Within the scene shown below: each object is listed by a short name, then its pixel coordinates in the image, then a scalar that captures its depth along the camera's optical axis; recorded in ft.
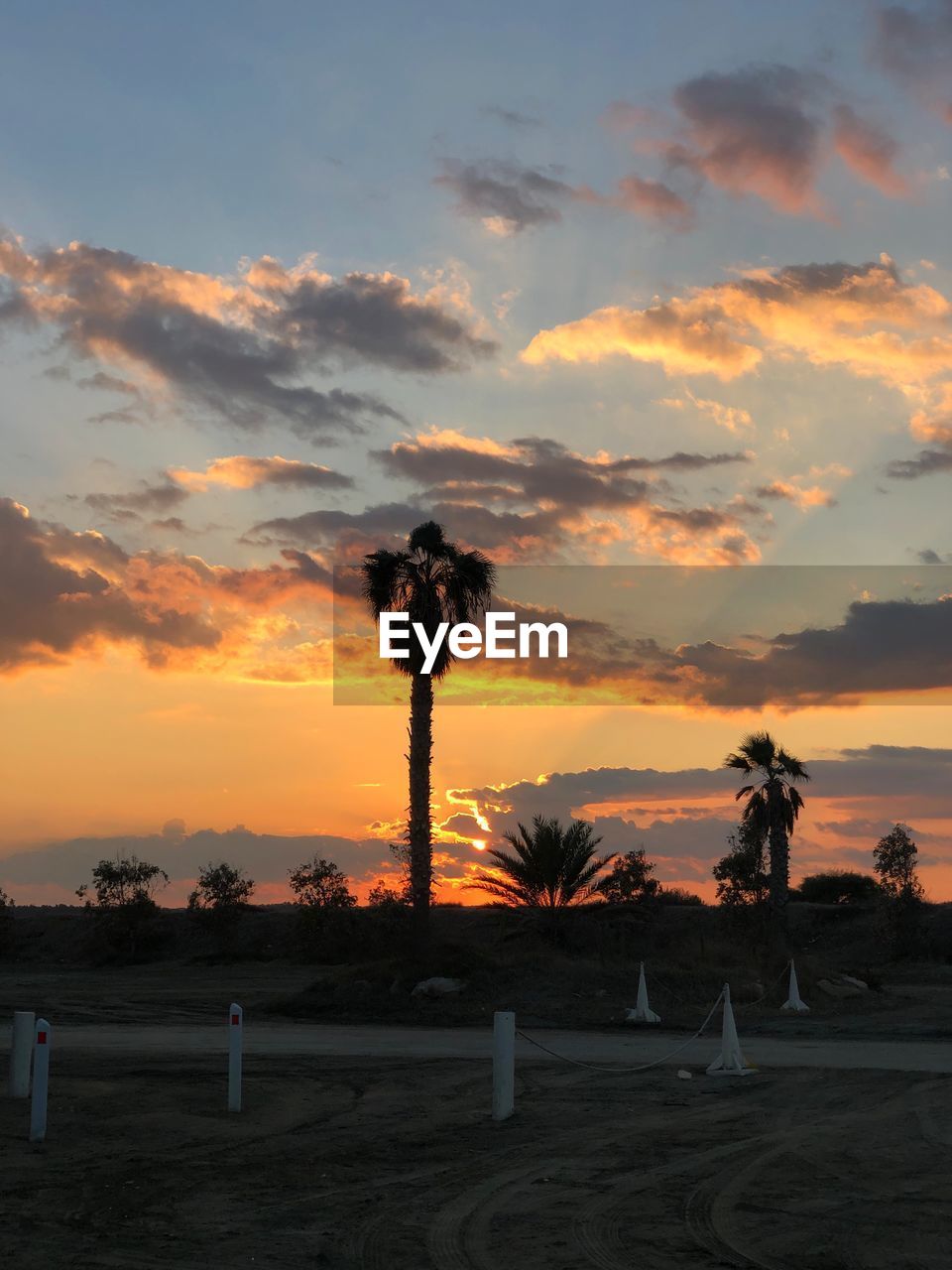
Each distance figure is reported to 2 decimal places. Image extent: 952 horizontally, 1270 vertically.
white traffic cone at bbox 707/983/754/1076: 59.57
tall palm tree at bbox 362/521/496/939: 110.73
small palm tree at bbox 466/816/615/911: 117.39
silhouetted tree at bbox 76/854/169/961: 170.40
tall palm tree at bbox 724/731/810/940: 126.11
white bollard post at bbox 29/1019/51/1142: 41.98
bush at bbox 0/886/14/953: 185.98
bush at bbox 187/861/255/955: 170.91
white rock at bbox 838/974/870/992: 114.48
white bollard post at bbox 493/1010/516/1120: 46.50
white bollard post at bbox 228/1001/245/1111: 48.16
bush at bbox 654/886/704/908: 226.77
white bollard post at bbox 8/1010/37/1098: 50.10
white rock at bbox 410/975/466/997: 98.84
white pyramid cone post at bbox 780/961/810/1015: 98.78
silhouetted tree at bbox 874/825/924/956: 164.25
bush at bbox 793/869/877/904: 232.73
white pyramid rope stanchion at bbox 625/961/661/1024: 88.89
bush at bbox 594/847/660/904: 165.37
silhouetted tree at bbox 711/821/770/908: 158.92
